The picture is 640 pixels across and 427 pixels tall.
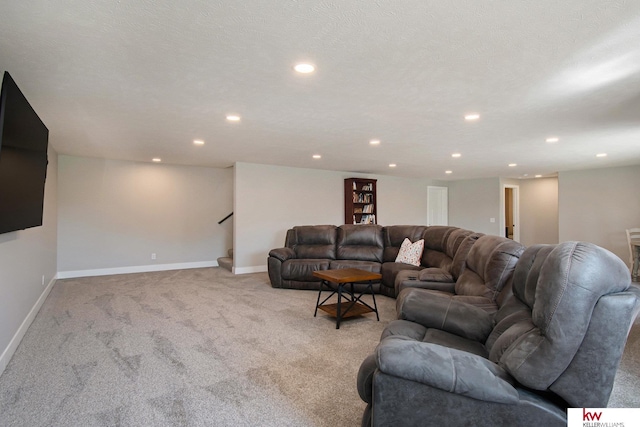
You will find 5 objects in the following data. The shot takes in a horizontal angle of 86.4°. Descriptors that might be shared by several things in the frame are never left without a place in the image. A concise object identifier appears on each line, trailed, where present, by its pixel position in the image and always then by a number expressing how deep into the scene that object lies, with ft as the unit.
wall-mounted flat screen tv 7.30
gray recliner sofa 4.05
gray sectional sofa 8.45
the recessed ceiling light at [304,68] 7.73
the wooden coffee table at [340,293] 12.07
